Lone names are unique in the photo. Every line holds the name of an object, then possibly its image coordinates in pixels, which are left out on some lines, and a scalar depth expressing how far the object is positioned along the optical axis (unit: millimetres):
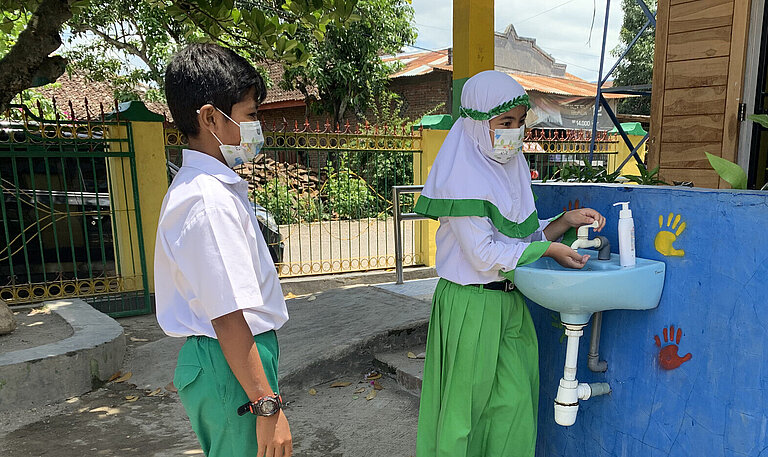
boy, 1208
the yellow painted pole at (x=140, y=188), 5035
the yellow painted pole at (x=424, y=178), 6445
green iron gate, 4680
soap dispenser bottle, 1695
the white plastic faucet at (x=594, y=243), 1823
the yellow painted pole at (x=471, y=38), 3777
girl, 1848
